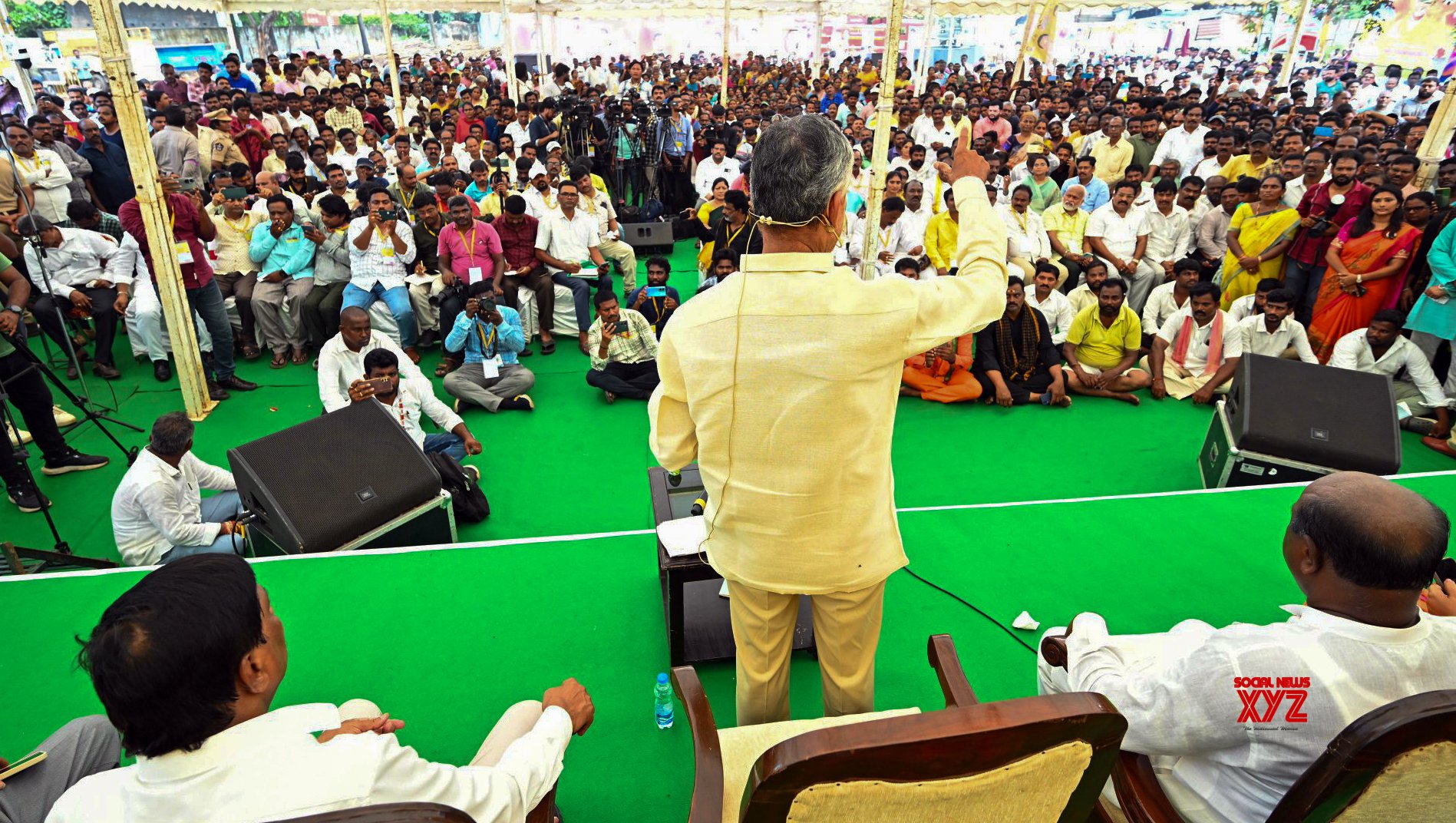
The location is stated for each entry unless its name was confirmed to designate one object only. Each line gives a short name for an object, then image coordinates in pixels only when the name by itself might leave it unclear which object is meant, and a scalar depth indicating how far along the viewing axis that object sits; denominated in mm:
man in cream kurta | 1338
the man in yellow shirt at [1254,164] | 7363
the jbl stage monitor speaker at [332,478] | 3080
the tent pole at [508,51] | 12328
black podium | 2463
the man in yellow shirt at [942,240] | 6559
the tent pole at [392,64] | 9688
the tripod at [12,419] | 3475
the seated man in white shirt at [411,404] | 3975
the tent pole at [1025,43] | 14047
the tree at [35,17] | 19500
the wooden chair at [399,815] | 901
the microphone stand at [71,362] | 3867
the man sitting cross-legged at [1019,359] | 5074
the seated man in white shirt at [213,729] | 1076
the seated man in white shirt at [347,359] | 4273
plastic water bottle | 2342
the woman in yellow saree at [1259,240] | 5863
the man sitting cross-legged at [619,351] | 5152
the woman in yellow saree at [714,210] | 7367
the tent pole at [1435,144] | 5625
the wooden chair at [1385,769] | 1103
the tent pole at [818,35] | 16030
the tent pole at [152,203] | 3904
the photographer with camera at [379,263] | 5668
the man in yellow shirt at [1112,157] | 8789
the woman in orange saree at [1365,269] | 5062
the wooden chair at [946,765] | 946
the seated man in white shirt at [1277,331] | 5000
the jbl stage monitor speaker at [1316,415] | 3605
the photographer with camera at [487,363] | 5008
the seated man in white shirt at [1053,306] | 5555
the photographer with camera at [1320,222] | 5598
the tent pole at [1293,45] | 12310
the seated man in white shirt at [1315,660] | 1346
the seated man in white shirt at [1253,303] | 5270
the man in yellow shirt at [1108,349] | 5242
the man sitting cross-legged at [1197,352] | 5105
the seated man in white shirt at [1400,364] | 4652
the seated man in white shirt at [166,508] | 3082
